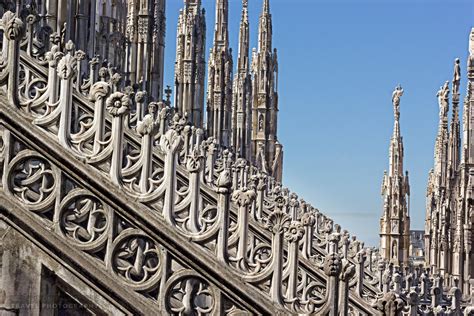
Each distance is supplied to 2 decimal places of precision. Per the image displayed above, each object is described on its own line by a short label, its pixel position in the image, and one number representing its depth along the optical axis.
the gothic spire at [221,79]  42.09
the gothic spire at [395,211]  38.53
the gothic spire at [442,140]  38.06
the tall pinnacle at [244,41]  49.62
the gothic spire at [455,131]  37.38
